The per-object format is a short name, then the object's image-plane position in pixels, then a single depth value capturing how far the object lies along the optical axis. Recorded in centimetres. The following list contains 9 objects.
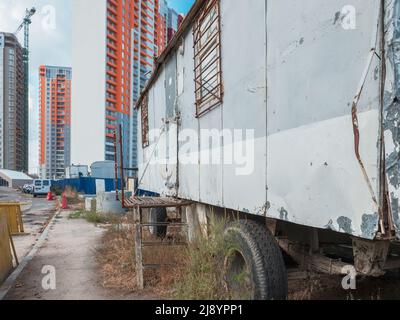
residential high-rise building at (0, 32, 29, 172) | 7906
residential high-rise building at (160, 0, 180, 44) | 9750
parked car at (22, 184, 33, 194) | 3984
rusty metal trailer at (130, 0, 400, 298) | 187
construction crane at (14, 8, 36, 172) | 9069
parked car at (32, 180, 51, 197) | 3194
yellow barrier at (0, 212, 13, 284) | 568
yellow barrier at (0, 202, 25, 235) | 1052
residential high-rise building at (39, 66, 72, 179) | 9500
